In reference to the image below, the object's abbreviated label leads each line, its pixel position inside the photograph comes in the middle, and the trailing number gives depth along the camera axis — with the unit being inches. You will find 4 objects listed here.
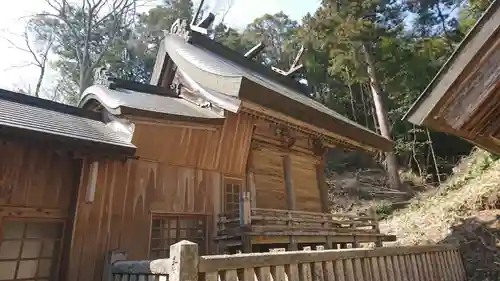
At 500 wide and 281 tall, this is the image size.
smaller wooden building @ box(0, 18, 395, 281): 199.9
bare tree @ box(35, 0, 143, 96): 862.5
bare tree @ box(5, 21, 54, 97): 871.1
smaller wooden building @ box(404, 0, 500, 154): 88.1
